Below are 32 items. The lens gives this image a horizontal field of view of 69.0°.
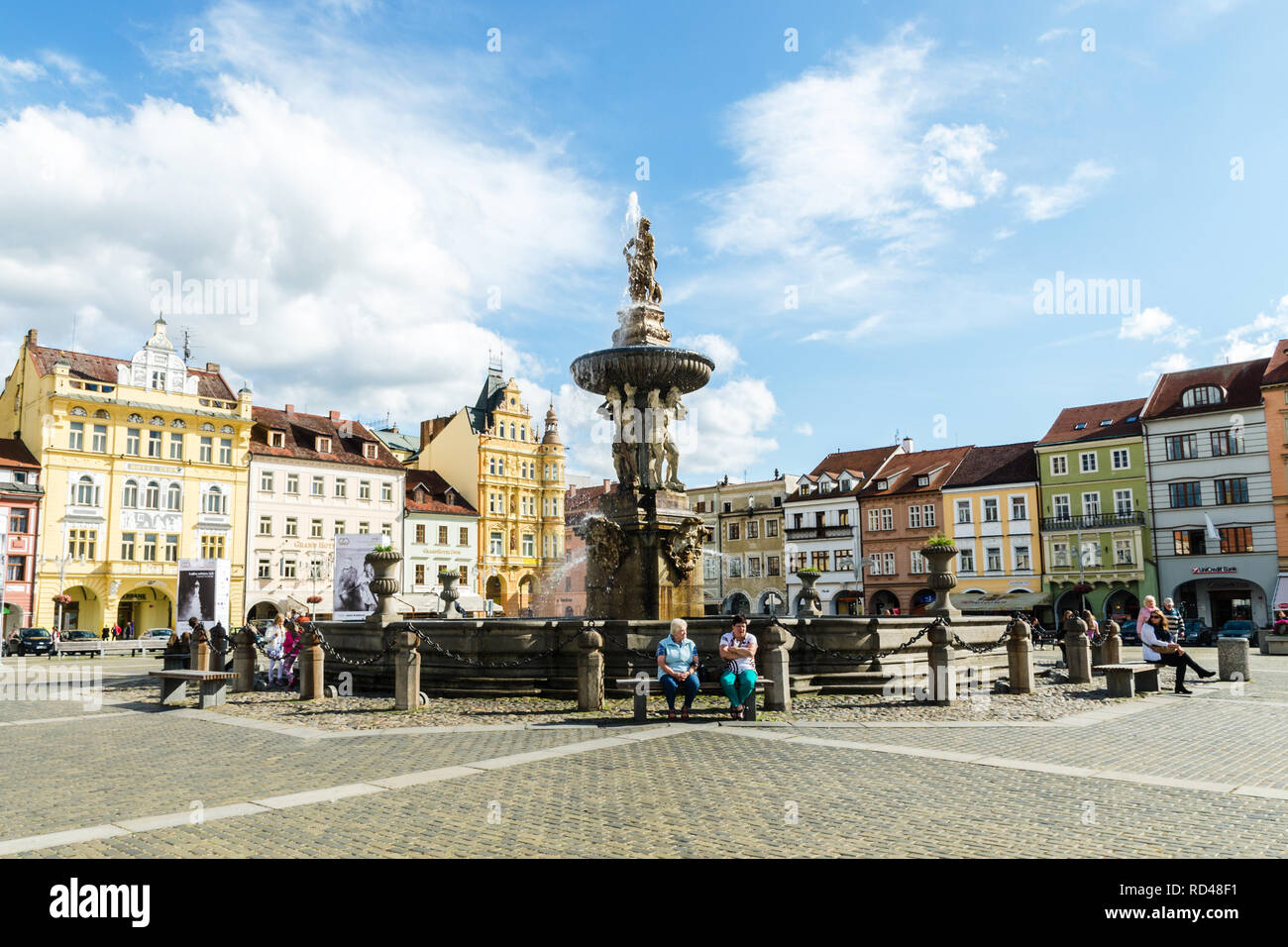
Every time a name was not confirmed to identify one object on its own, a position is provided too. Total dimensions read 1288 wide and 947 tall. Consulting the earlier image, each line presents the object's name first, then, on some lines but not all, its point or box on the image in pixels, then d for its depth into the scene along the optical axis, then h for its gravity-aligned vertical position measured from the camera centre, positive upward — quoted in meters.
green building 49.62 +3.52
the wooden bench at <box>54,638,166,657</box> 38.06 -1.89
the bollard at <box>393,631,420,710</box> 13.91 -1.15
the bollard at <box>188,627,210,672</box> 18.83 -1.05
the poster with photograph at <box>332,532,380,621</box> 36.22 +0.73
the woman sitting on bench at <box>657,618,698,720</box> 12.30 -0.98
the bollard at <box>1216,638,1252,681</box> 18.59 -1.60
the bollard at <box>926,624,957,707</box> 14.05 -1.28
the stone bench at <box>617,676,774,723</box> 12.12 -1.49
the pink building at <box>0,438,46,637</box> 43.75 +3.56
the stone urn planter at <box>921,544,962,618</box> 17.59 +0.11
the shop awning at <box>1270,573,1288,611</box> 42.28 -0.75
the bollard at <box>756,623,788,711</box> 13.19 -1.12
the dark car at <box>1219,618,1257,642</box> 39.59 -2.20
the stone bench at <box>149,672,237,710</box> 15.34 -1.47
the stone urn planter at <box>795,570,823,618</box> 25.12 -0.23
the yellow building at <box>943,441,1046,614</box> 53.34 +3.07
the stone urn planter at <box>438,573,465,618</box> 27.00 +0.01
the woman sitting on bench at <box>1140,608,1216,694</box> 16.14 -1.20
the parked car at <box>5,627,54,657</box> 37.84 -1.67
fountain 18.78 +2.07
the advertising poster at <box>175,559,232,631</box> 34.56 +0.31
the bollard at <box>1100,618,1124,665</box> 18.86 -1.33
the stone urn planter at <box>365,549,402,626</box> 17.50 +0.21
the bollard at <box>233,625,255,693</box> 17.66 -1.15
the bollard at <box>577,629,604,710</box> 13.34 -1.15
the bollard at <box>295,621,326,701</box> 15.78 -1.15
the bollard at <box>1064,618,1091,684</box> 17.50 -1.34
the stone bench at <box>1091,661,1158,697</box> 15.34 -1.62
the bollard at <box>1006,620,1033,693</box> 15.44 -1.25
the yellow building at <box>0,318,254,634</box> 46.06 +6.62
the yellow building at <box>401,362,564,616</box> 63.00 +7.34
